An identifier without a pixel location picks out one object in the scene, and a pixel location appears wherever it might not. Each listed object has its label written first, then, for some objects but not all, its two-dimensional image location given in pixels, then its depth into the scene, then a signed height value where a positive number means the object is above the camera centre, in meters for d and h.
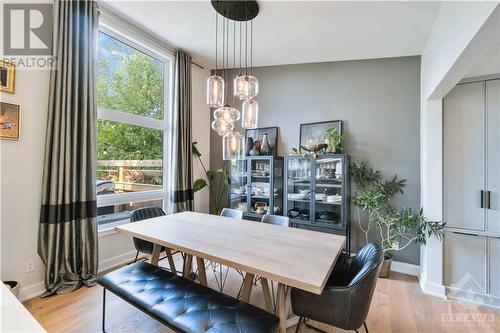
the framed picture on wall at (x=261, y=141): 3.80 +0.45
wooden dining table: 1.35 -0.59
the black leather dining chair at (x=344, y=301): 1.36 -0.82
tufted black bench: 1.26 -0.85
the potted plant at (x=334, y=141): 3.25 +0.39
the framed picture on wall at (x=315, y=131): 3.40 +0.57
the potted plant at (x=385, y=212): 2.71 -0.54
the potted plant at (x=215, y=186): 4.33 -0.35
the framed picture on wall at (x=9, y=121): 2.01 +0.40
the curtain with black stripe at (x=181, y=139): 3.62 +0.46
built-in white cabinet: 2.38 -0.18
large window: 2.88 +0.58
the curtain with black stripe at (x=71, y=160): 2.27 +0.07
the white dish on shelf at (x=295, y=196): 3.47 -0.42
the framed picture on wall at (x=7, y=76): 2.00 +0.79
